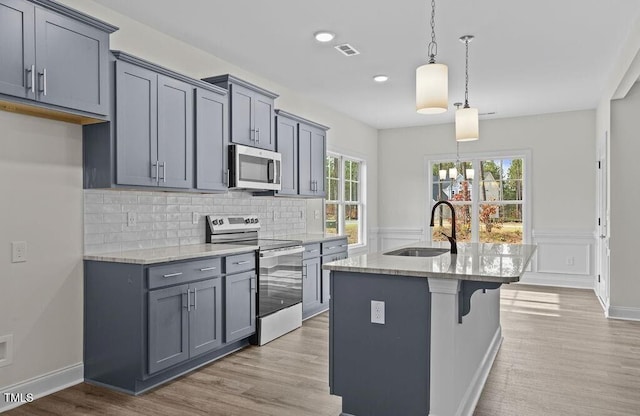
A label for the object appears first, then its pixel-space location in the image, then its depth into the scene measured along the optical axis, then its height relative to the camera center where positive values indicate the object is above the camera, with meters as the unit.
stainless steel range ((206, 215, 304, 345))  3.98 -0.64
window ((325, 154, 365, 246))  6.68 +0.11
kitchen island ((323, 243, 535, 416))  2.32 -0.69
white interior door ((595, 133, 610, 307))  5.22 -0.27
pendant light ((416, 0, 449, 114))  2.65 +0.69
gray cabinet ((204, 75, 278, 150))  4.08 +0.88
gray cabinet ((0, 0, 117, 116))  2.41 +0.86
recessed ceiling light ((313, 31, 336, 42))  3.80 +1.43
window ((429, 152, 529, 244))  7.26 +0.14
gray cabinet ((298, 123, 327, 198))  5.27 +0.56
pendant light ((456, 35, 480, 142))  3.62 +0.64
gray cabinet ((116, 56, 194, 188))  3.07 +0.56
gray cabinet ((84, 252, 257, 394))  2.93 -0.79
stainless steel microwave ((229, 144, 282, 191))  4.05 +0.35
